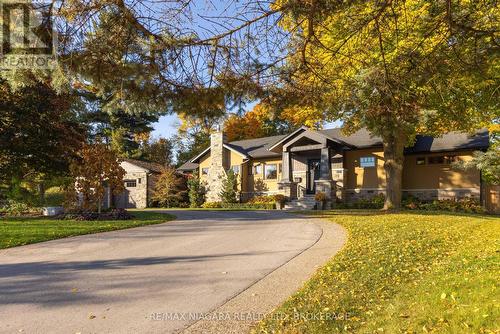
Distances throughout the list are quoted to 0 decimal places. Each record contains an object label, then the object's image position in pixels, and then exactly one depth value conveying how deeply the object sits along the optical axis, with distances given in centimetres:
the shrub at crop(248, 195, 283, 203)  2539
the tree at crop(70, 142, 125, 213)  1576
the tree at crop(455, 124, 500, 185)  1767
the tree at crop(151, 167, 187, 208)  2897
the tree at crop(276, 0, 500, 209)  528
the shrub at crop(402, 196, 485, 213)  2017
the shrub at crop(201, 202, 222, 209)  2745
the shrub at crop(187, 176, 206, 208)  2930
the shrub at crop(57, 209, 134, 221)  1496
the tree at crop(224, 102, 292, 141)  4012
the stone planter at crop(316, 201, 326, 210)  2295
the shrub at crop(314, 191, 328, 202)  2277
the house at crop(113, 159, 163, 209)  3125
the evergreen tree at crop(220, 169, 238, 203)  2752
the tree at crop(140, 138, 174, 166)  4253
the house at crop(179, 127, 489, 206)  2198
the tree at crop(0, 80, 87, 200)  1552
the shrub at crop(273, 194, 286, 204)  2442
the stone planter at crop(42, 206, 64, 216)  1745
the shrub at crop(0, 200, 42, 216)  1818
